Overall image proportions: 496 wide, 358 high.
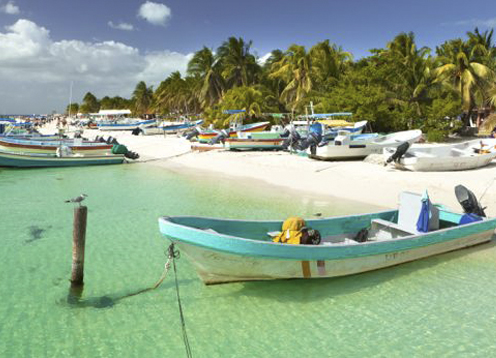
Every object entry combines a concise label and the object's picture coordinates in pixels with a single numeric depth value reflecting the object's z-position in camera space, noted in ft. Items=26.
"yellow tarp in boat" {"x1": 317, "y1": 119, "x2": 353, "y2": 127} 74.91
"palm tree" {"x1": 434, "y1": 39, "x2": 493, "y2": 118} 99.30
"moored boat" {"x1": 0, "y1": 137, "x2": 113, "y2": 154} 82.79
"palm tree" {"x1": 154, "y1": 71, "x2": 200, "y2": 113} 222.07
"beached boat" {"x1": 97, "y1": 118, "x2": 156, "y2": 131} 191.17
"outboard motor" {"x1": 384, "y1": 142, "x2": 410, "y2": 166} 54.03
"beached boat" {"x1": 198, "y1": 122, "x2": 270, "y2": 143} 106.22
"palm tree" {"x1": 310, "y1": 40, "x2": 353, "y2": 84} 122.42
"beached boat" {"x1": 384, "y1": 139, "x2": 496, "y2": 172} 53.62
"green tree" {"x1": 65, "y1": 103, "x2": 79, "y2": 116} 486.06
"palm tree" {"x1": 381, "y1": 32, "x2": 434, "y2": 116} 99.91
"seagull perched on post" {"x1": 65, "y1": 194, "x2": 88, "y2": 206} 22.80
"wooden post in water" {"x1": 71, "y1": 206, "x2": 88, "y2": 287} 22.47
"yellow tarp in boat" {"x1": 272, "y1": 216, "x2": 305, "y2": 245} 23.11
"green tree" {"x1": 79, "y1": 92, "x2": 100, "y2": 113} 448.65
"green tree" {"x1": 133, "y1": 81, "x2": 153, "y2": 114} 303.89
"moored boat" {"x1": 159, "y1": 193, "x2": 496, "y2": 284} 20.44
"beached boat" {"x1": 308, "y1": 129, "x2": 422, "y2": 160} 68.59
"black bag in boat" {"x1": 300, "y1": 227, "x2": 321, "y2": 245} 23.02
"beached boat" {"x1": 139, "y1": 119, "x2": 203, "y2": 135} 159.12
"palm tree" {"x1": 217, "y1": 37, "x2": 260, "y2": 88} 152.66
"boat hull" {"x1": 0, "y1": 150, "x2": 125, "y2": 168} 76.13
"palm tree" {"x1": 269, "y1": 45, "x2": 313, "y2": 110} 123.54
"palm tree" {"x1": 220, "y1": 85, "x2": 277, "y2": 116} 121.19
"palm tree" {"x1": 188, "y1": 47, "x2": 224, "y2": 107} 159.02
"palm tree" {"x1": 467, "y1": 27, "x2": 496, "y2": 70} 106.52
